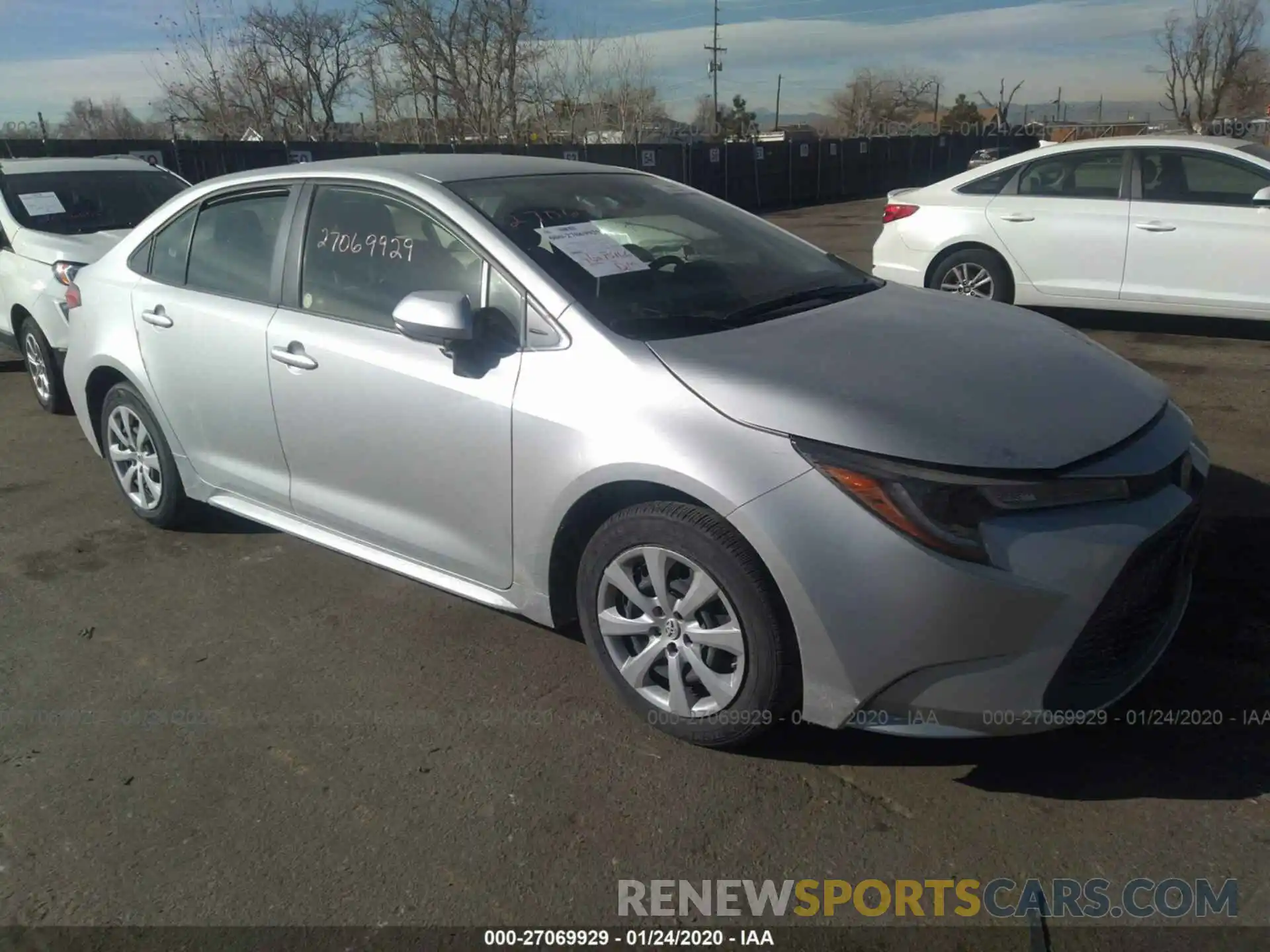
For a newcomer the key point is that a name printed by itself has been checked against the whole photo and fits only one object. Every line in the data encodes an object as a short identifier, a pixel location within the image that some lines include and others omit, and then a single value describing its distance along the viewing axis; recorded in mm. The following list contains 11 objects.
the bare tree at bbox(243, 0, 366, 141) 29500
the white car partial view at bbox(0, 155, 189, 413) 6660
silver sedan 2475
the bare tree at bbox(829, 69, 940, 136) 78125
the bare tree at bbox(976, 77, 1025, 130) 51031
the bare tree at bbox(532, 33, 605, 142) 32250
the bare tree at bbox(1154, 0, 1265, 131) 52531
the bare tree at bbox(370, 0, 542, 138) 31281
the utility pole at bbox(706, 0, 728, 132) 59656
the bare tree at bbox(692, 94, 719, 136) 61750
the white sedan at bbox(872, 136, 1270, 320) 7180
